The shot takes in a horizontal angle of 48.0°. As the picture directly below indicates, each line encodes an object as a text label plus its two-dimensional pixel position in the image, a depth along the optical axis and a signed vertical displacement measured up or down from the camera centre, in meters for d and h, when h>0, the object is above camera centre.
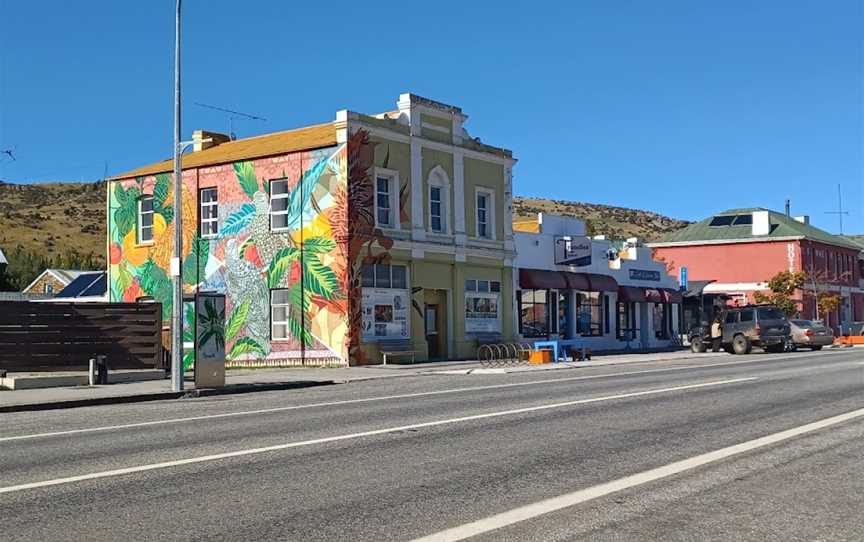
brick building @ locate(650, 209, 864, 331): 66.12 +4.98
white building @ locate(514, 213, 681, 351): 41.69 +1.73
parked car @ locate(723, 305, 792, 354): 39.28 -0.24
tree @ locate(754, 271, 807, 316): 59.09 +2.22
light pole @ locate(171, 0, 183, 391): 20.75 +1.26
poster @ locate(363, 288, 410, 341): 33.16 +0.63
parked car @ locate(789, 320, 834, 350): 41.78 -0.53
